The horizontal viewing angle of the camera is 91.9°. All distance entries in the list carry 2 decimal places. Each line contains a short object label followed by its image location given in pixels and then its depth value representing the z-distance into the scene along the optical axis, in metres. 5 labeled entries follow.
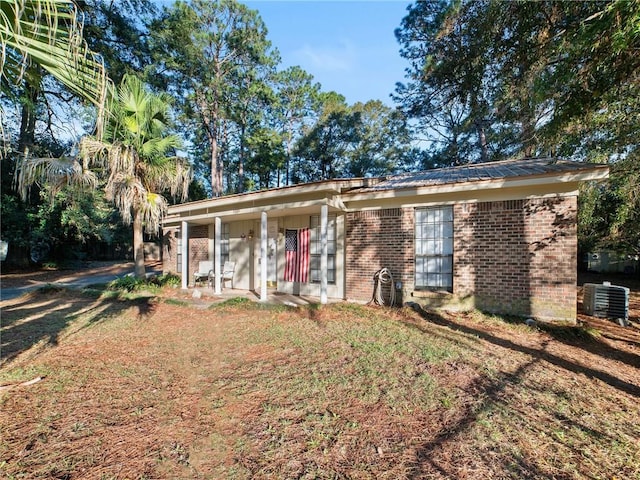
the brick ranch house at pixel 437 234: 6.16
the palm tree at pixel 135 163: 8.75
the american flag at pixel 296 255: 9.38
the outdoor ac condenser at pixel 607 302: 6.89
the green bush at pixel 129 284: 10.41
